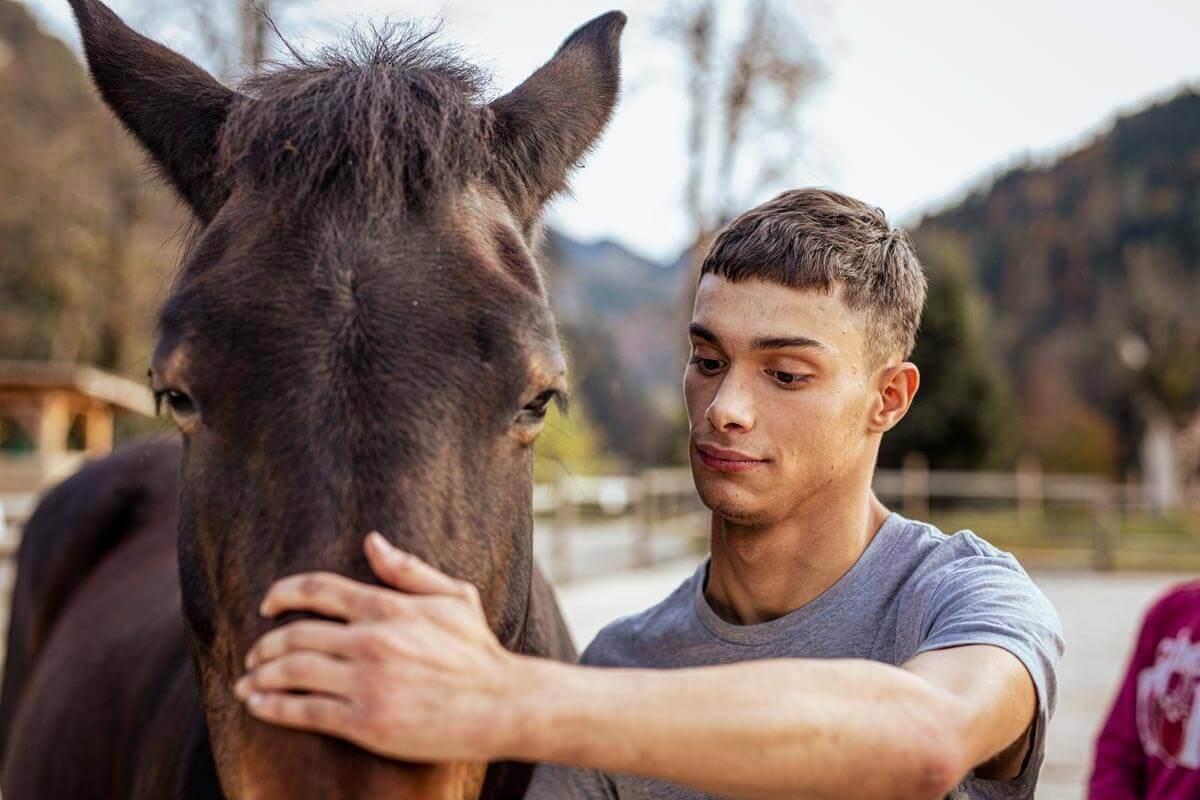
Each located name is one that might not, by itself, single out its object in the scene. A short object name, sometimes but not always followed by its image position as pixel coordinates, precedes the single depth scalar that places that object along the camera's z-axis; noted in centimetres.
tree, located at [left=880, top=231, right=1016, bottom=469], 2761
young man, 115
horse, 140
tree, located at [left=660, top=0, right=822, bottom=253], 1792
